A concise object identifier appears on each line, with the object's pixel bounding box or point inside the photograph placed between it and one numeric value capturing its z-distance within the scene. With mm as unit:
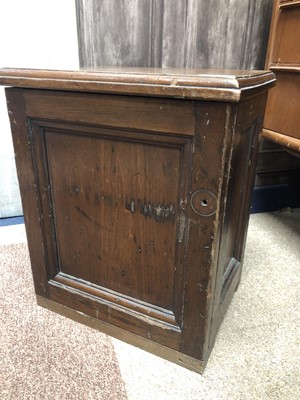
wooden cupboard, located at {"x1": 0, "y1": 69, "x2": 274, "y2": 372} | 684
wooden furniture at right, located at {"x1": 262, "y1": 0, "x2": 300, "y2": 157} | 1140
